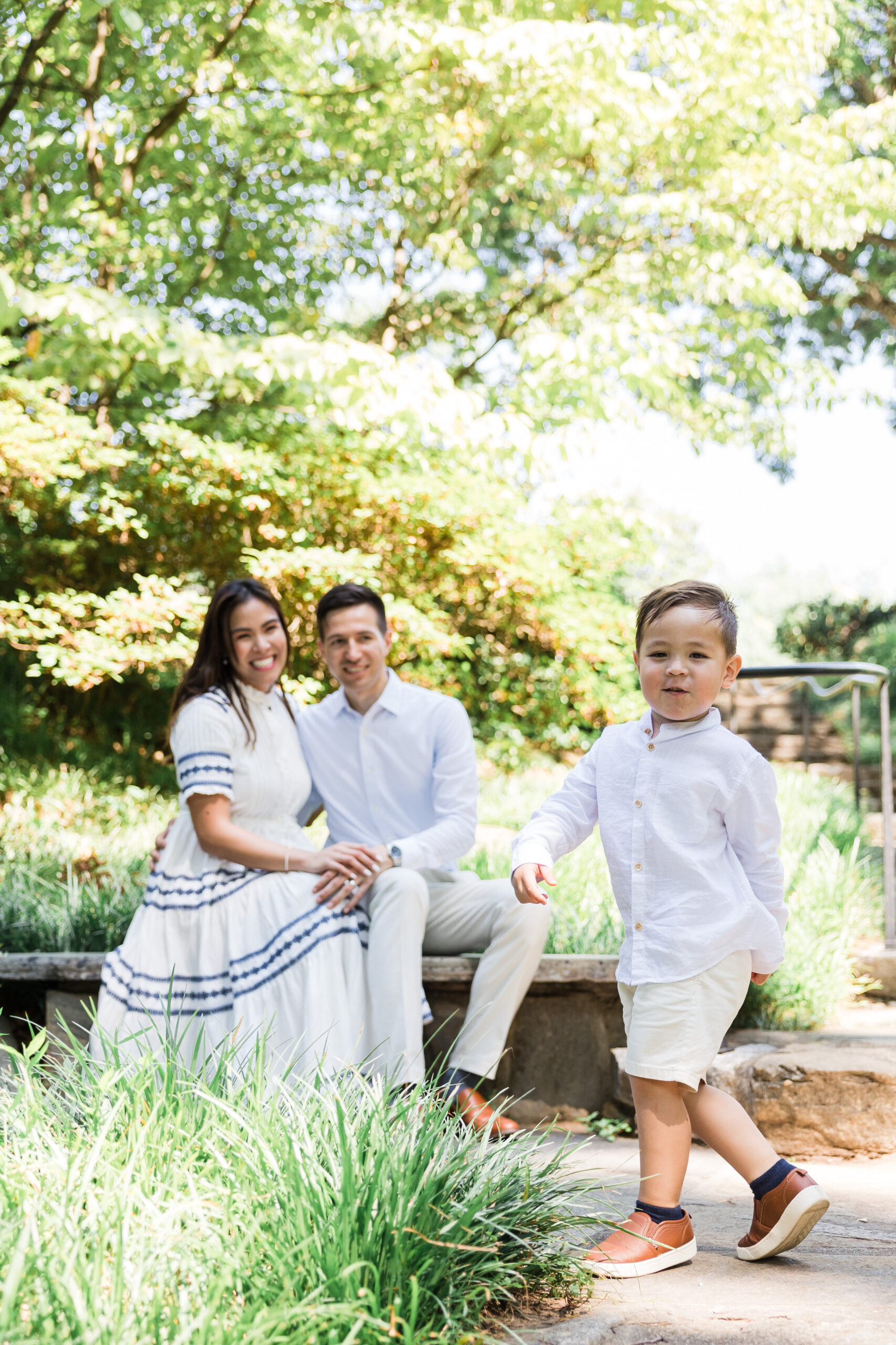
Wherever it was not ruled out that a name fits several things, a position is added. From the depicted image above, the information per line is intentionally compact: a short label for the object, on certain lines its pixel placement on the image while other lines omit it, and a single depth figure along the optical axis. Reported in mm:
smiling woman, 2637
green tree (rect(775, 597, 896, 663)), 12508
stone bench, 3182
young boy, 1979
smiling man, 2709
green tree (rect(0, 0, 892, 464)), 5887
